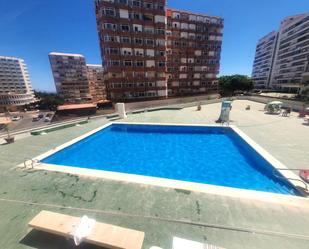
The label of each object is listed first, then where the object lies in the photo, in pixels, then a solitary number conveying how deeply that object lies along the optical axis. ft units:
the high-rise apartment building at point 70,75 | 305.73
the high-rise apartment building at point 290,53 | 192.24
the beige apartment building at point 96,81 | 382.96
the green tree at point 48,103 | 259.60
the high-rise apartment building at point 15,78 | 350.23
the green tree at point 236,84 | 183.48
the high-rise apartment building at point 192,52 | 139.44
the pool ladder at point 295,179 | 15.51
